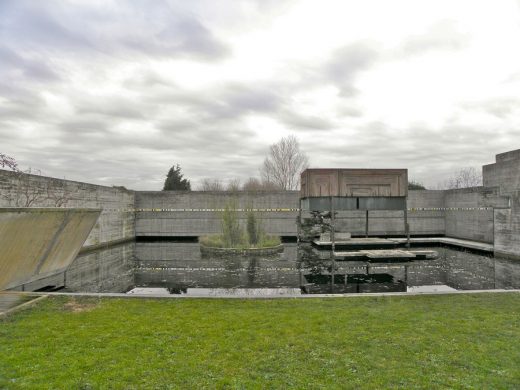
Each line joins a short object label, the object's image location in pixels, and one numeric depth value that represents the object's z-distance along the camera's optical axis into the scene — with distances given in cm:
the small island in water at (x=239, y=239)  1208
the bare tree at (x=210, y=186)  3569
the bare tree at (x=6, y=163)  700
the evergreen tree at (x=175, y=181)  2956
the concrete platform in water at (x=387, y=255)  1003
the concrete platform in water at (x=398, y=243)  1214
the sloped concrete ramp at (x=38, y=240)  411
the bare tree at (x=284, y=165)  3064
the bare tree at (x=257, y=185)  3116
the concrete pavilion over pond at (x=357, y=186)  1216
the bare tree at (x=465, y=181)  3791
